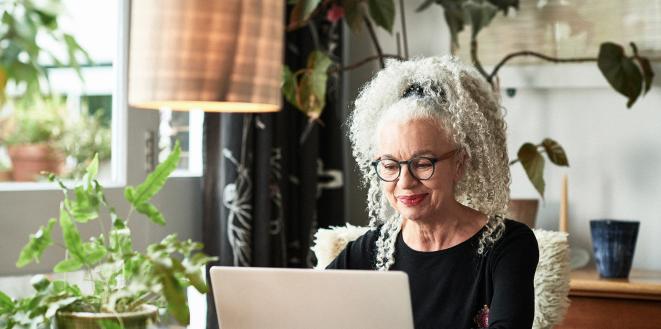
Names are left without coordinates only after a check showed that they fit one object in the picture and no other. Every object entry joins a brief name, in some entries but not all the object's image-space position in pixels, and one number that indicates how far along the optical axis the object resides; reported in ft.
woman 5.83
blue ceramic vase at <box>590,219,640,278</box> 9.18
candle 9.87
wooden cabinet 8.63
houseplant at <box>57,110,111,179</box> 7.97
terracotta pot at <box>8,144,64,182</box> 7.57
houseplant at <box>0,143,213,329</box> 4.17
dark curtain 9.52
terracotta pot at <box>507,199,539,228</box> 9.87
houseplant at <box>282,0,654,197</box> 9.53
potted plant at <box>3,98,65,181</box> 7.48
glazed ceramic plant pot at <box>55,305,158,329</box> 4.34
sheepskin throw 6.63
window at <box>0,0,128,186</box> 7.54
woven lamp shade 4.71
